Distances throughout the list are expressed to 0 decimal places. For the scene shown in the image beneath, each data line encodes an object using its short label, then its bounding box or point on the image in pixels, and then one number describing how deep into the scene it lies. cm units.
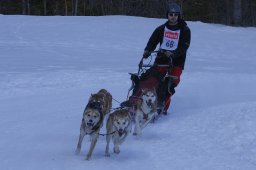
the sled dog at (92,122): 586
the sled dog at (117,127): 607
